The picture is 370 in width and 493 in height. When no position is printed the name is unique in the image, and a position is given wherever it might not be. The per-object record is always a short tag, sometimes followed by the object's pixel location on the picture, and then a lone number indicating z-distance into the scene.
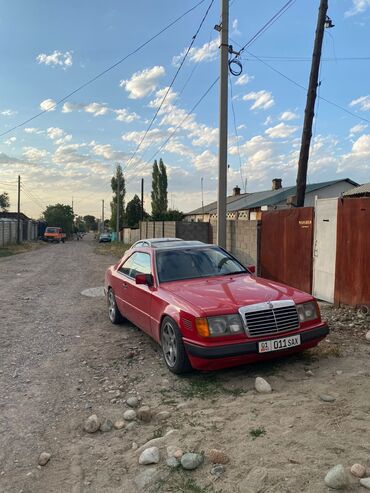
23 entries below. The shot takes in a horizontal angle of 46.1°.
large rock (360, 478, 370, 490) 2.51
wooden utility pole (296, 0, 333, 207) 11.49
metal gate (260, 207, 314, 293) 9.05
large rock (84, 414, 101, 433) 3.64
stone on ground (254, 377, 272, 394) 4.11
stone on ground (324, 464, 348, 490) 2.51
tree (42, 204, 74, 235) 82.69
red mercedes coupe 4.38
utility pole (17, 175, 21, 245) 43.83
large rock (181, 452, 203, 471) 2.91
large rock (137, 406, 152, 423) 3.79
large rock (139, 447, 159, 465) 3.05
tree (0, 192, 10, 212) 86.50
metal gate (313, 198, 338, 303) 8.11
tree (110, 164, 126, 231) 75.54
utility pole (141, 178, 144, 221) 40.53
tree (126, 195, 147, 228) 64.56
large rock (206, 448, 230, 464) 2.96
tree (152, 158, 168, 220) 65.06
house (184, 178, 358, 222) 30.58
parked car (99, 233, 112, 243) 65.12
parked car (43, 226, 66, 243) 56.72
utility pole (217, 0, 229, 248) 10.27
